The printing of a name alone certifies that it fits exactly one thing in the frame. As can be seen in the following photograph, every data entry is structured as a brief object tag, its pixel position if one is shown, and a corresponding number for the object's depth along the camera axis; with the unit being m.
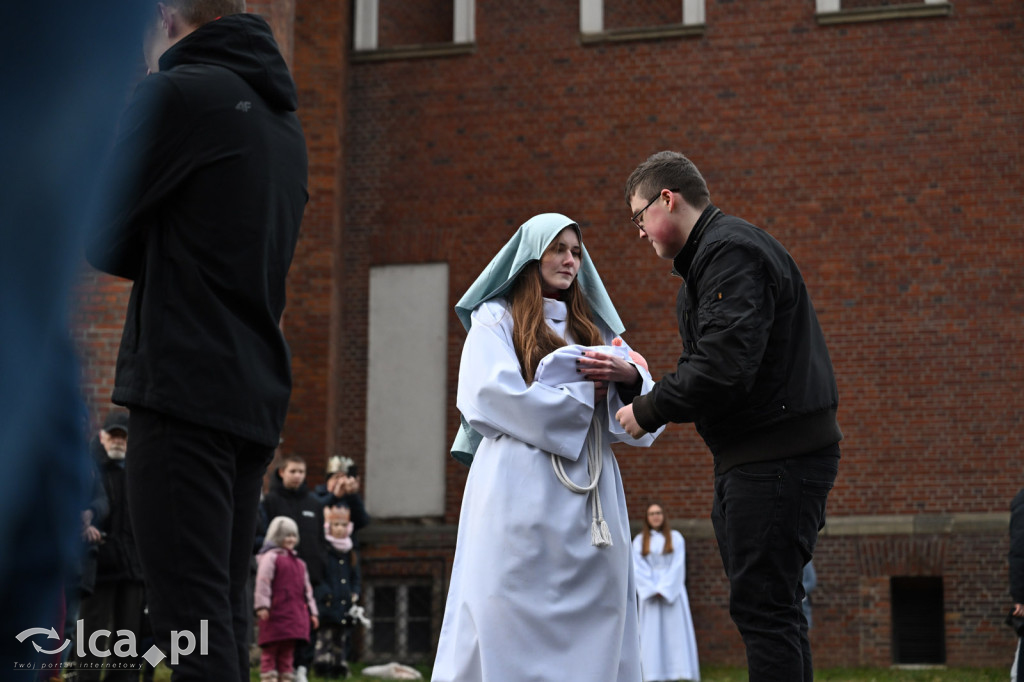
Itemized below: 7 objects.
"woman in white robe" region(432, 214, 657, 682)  4.57
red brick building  16.16
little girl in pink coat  9.84
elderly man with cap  8.71
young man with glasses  4.20
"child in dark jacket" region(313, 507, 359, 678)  12.59
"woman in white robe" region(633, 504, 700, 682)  14.13
